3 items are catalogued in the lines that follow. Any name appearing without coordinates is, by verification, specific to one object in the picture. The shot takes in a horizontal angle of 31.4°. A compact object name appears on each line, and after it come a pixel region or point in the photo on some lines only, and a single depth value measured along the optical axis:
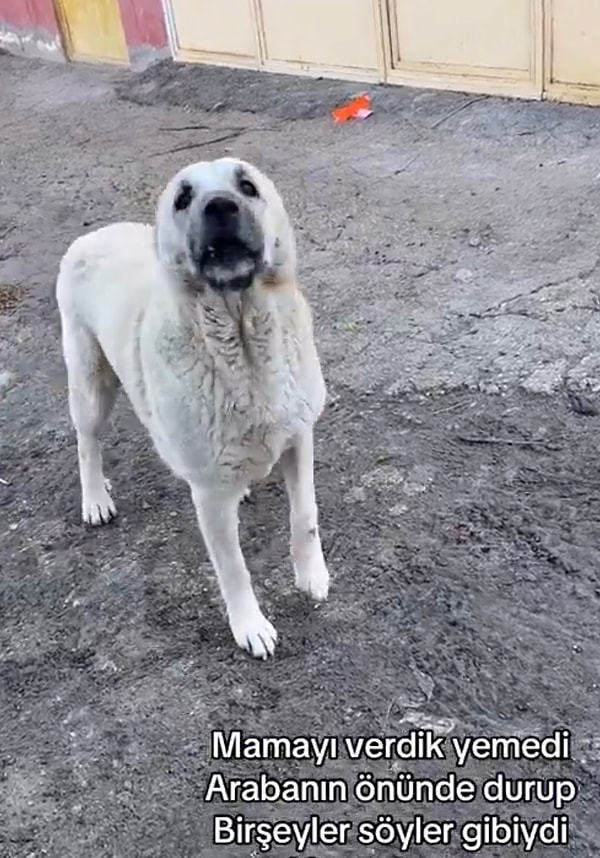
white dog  2.01
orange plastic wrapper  5.93
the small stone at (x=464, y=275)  4.14
